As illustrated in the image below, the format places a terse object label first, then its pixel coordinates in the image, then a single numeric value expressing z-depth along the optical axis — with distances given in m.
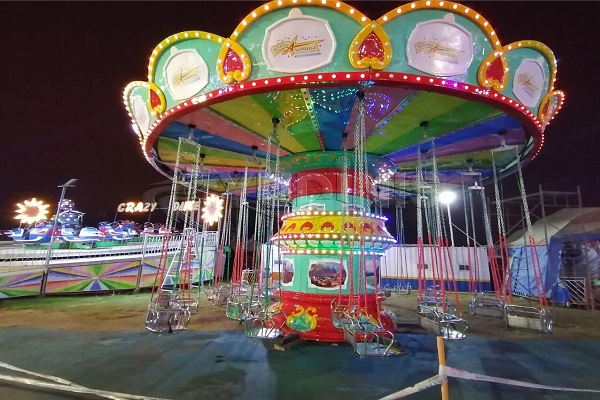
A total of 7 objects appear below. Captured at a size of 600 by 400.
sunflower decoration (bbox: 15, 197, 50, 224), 16.52
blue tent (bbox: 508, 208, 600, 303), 10.04
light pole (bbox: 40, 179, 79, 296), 11.16
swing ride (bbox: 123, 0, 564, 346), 3.58
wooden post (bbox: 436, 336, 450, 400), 2.40
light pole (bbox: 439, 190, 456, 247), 8.66
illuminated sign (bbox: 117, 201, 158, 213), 21.89
